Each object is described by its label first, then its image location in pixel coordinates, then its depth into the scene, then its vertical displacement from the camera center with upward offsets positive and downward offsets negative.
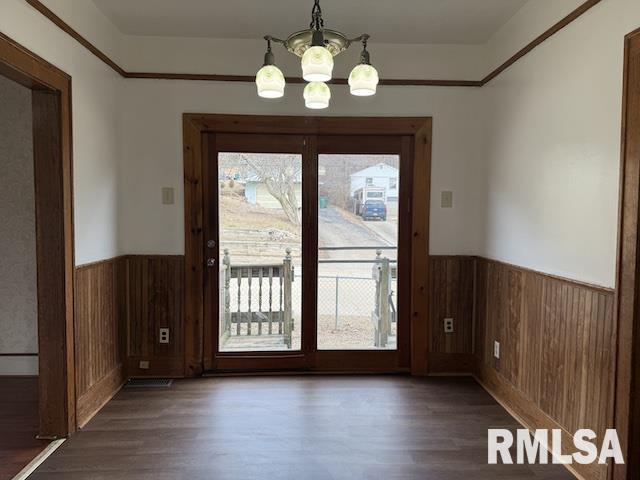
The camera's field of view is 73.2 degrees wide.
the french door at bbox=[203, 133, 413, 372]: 3.49 -0.24
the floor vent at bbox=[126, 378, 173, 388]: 3.29 -1.26
